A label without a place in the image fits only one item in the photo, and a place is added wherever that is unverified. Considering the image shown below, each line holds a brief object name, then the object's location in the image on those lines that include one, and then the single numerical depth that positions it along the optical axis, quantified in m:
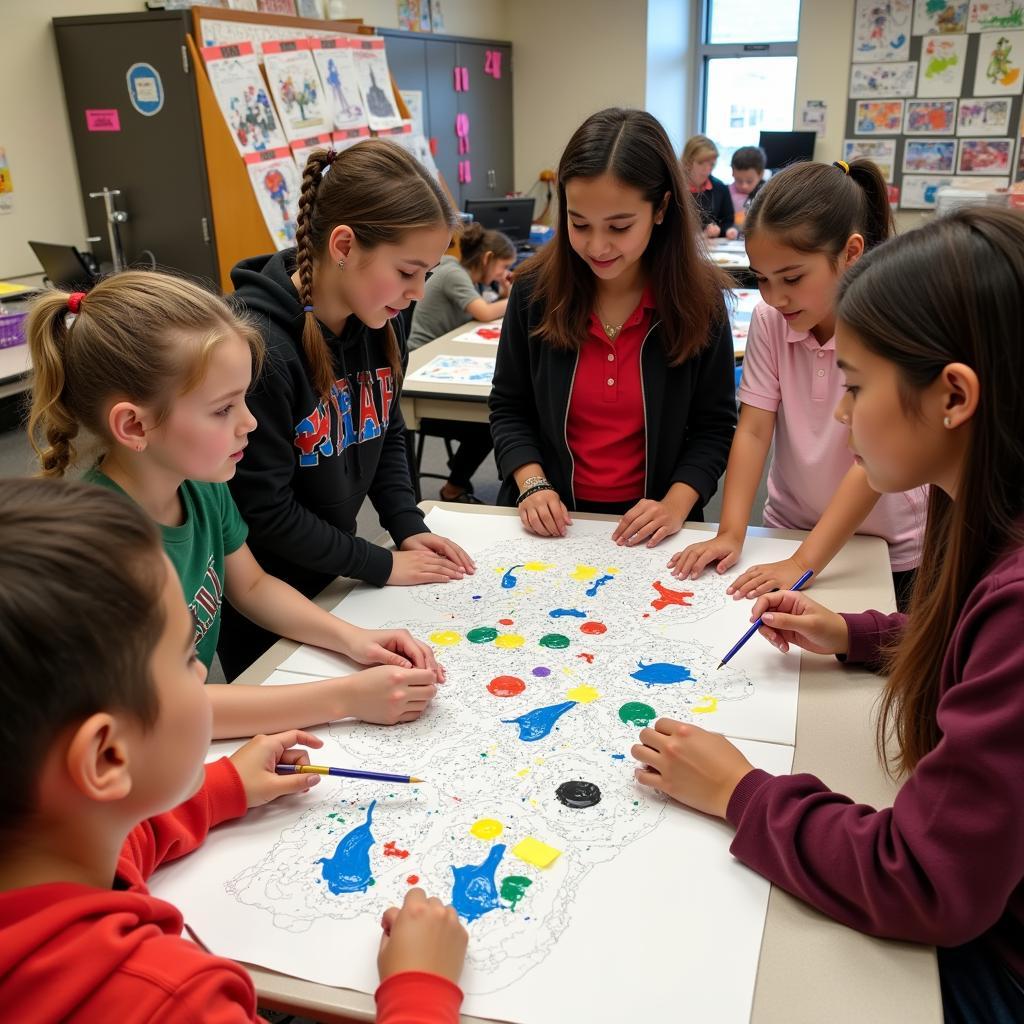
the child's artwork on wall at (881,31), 5.98
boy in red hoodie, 0.55
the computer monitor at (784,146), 6.30
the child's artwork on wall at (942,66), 5.92
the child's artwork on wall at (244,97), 3.75
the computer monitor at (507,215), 4.46
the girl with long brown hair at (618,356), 1.58
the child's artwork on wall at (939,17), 5.84
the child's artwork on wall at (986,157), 6.04
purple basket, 3.19
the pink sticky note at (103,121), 3.80
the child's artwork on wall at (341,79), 4.45
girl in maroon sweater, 0.72
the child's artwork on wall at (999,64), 5.80
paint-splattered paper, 0.74
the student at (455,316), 3.44
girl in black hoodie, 1.37
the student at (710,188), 5.69
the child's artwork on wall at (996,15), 5.72
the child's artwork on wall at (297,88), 4.11
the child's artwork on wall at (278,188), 3.98
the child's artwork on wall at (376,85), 4.77
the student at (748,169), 5.79
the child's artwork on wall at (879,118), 6.20
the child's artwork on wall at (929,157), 6.18
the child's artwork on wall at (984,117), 5.94
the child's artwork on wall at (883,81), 6.09
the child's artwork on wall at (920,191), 6.27
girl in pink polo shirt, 1.43
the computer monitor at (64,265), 3.35
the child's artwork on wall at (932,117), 6.07
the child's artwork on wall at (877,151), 6.29
